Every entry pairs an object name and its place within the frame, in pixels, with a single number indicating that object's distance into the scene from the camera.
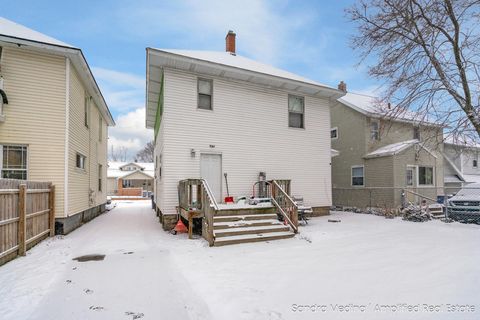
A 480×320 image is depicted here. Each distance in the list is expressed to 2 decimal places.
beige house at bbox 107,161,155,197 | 36.38
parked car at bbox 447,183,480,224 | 10.83
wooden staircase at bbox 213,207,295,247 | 7.65
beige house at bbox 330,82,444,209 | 15.37
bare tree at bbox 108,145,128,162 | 86.66
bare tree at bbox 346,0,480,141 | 7.53
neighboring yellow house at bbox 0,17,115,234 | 8.41
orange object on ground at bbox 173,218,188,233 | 8.97
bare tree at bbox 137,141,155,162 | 65.32
